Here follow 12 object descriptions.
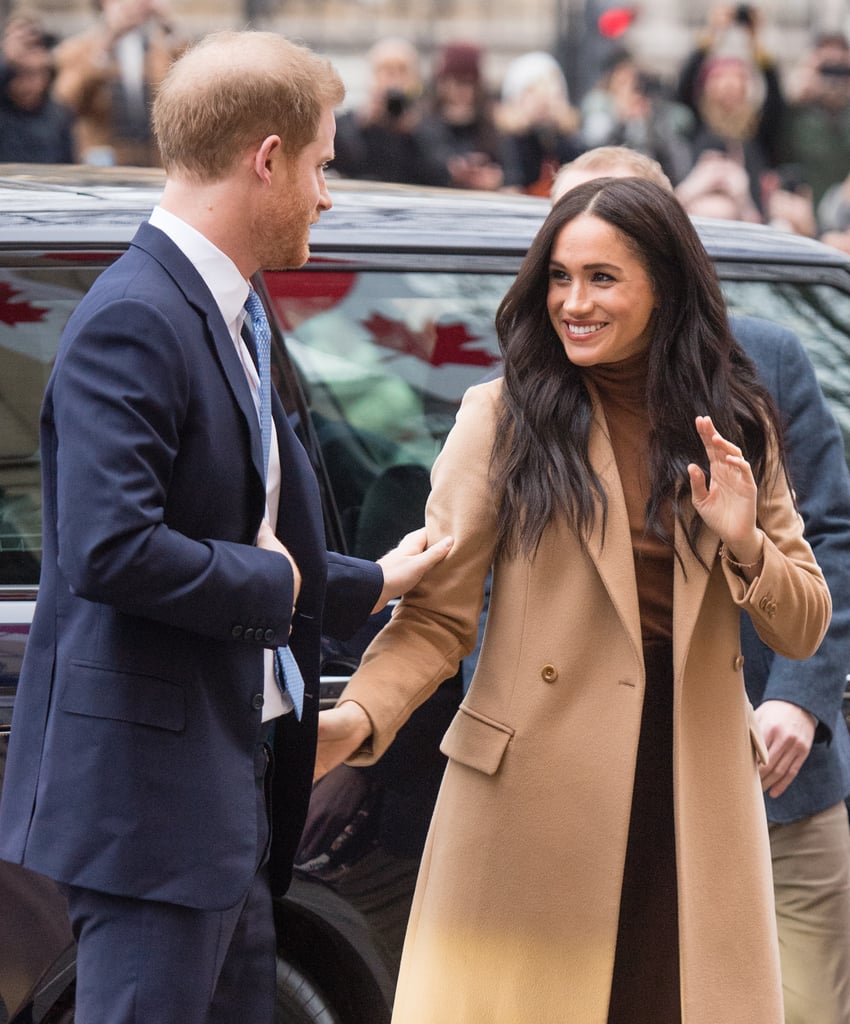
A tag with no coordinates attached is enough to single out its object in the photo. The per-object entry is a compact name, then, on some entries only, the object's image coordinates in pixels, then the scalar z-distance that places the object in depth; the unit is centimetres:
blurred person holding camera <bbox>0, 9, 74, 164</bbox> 1413
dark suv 541
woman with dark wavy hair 490
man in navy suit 391
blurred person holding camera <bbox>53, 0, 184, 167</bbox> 1441
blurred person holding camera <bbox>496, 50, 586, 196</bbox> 1727
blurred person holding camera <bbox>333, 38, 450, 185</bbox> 1631
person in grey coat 575
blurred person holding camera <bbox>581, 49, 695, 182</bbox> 1808
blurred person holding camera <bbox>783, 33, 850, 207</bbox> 1983
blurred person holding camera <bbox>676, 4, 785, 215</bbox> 1823
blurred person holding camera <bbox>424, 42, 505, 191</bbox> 1698
